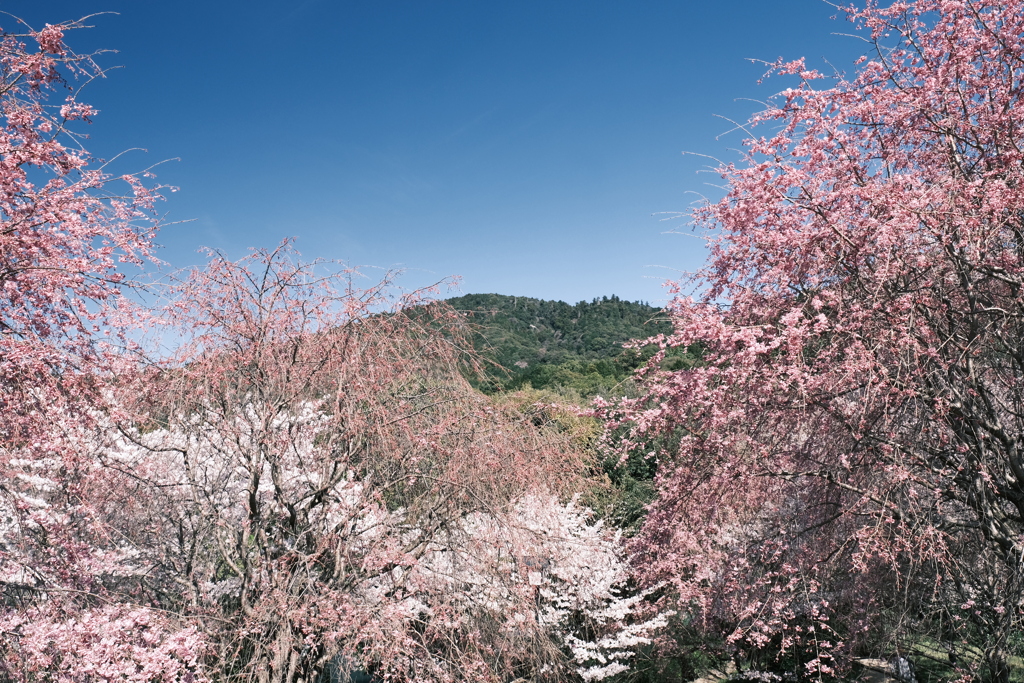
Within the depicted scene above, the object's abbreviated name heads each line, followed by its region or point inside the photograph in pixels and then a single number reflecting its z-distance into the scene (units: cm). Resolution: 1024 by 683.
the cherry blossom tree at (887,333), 392
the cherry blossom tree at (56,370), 392
